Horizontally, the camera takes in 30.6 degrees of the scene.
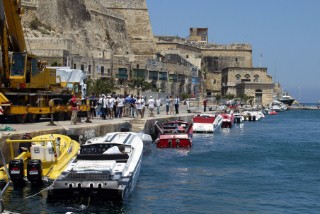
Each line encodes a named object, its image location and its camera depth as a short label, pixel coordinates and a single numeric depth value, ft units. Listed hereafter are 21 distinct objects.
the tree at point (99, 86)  195.24
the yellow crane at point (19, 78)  83.30
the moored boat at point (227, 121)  173.17
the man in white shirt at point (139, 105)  114.11
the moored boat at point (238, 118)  205.11
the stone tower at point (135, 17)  315.58
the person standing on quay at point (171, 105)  159.02
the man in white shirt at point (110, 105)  106.52
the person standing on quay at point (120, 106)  110.52
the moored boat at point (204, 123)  141.38
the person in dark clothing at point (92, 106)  108.46
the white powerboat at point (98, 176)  48.32
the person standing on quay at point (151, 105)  120.05
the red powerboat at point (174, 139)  99.55
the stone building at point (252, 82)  367.86
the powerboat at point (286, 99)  478.18
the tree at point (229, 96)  350.02
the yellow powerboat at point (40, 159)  53.26
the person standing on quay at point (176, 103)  145.30
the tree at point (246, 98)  350.23
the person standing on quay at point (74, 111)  85.56
